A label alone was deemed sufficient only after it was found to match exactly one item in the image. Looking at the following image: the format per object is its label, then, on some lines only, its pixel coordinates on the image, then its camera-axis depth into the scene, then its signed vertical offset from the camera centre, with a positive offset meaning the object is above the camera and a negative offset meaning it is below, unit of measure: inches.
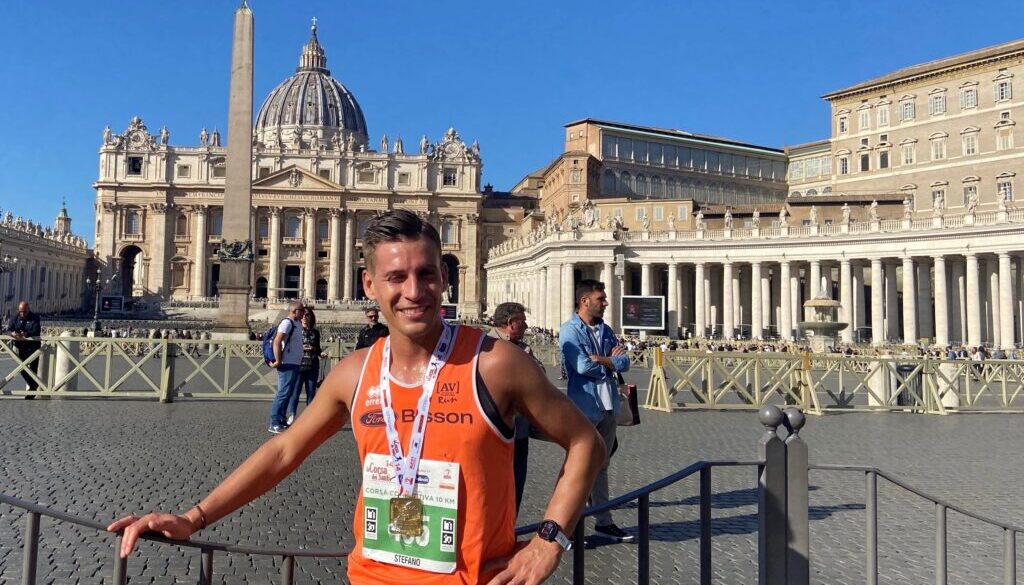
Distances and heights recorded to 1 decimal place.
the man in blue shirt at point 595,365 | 207.0 -11.1
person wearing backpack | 368.5 -18.5
